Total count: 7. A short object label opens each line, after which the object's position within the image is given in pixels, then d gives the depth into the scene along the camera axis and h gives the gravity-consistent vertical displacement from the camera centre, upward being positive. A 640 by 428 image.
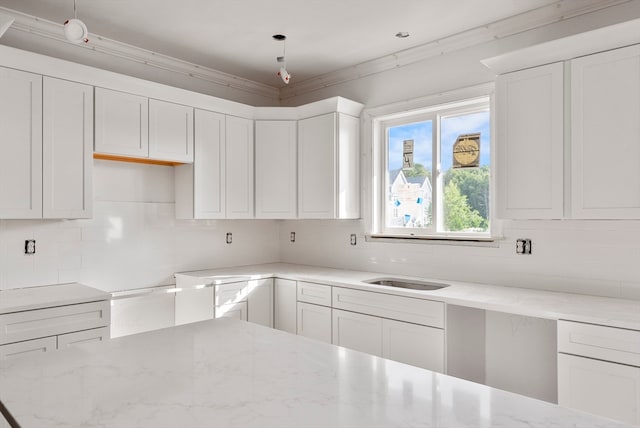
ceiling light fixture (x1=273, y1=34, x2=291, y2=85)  3.03 +1.40
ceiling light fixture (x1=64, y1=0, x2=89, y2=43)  2.30 +0.99
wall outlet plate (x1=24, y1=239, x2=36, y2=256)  3.01 -0.21
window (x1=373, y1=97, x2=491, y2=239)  3.32 +0.38
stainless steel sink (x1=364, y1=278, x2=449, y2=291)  3.35 -0.53
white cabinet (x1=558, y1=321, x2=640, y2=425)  2.03 -0.74
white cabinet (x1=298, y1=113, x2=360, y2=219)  3.79 +0.45
